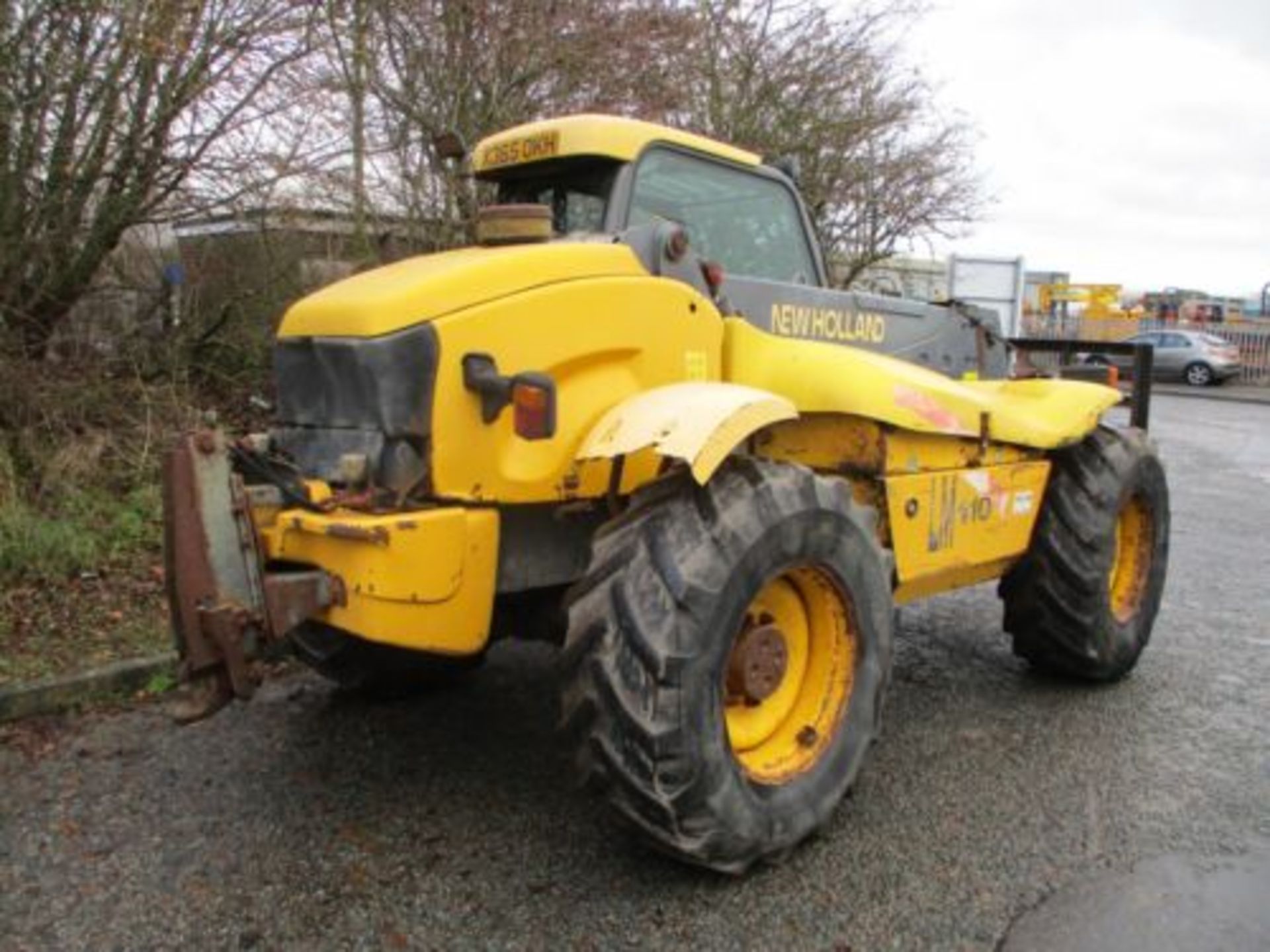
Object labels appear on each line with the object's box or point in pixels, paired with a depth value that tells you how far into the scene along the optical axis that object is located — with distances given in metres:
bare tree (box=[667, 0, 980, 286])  12.87
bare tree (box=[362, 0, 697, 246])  8.77
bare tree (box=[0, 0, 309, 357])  5.91
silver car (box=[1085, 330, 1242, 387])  30.58
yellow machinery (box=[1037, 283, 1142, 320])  36.91
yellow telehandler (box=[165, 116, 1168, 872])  3.12
